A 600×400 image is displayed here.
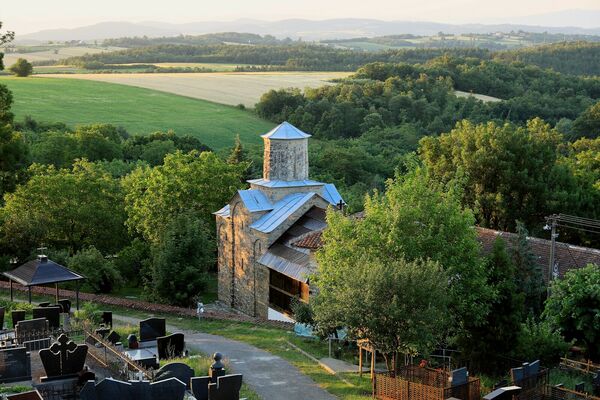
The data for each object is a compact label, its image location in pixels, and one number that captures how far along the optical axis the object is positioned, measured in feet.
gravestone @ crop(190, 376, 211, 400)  69.77
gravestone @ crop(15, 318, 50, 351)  83.71
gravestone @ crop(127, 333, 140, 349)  91.09
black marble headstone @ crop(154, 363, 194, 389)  71.61
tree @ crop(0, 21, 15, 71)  149.79
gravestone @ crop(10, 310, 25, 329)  94.22
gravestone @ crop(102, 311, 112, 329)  101.29
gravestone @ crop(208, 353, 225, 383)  72.74
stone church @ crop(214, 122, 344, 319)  132.46
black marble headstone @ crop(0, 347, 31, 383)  72.74
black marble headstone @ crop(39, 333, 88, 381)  72.13
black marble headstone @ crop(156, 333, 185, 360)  88.52
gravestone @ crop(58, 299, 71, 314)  104.68
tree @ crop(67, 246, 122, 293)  141.90
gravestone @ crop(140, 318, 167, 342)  95.14
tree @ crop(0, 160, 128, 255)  154.30
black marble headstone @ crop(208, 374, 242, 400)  68.74
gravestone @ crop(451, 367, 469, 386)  71.82
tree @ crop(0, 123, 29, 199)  146.10
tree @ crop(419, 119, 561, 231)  167.43
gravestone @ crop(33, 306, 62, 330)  93.20
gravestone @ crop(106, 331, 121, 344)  89.40
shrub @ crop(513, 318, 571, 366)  89.97
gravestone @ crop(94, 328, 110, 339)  89.47
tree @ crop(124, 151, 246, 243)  167.53
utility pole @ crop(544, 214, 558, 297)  111.60
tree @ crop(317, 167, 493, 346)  93.86
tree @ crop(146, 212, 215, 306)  132.05
